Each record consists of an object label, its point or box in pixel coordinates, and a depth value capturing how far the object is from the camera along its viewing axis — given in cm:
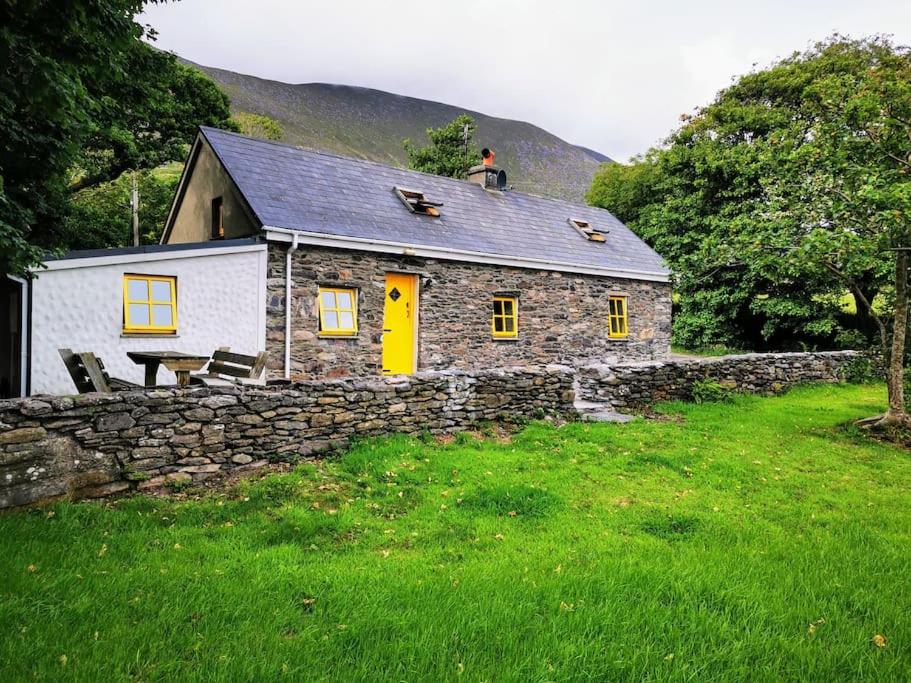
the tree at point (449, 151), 3366
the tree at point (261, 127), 3822
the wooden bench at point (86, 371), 596
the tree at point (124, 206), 2056
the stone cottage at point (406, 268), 1134
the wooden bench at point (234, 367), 714
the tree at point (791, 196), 866
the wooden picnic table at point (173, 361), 666
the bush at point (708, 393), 1163
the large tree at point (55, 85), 397
